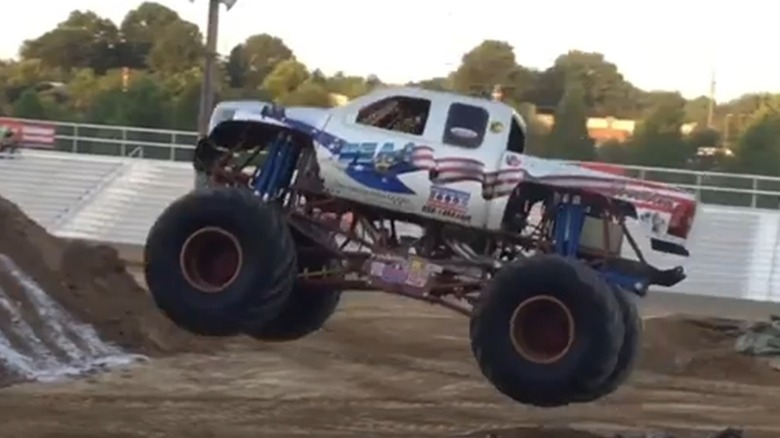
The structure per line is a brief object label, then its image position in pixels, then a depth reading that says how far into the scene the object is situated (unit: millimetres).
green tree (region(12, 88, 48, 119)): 58719
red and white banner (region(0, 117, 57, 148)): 48781
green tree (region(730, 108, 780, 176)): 48500
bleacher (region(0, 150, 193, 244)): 45438
